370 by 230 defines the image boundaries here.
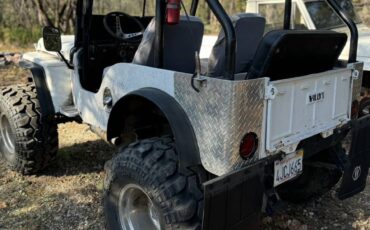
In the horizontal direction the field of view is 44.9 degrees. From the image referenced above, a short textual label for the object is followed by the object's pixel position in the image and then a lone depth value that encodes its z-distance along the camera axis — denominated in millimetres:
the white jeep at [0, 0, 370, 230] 2367
